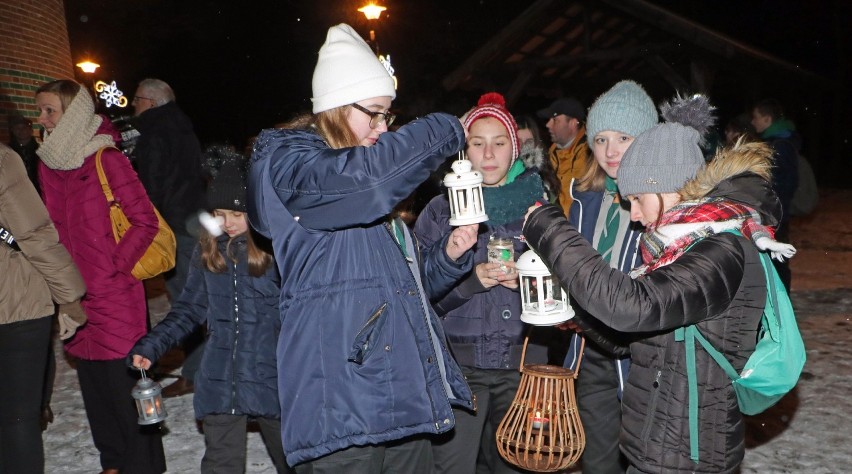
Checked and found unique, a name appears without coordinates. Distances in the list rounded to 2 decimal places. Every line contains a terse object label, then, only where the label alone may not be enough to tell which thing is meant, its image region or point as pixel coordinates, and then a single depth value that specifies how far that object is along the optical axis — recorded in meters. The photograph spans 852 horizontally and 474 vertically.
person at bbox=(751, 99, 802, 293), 6.85
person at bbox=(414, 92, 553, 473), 3.44
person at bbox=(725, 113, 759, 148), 9.17
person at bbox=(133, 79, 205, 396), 6.11
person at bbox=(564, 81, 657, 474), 3.35
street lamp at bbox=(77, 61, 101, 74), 25.47
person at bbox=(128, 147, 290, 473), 3.54
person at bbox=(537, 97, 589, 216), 6.95
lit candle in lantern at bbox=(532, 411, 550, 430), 3.10
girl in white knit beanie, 2.13
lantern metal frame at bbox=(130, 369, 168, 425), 3.72
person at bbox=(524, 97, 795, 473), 2.12
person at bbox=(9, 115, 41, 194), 7.27
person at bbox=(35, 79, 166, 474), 4.07
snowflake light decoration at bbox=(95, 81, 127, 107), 25.30
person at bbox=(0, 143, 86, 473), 3.55
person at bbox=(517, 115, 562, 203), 4.53
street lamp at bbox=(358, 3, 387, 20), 14.15
